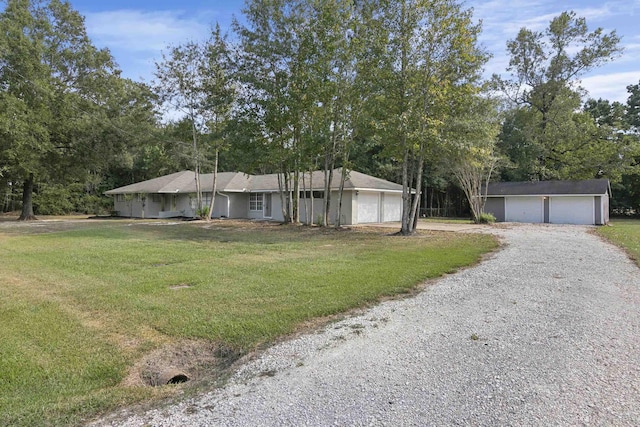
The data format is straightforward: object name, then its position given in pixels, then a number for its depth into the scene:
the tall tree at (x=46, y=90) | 20.95
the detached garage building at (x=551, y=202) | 25.67
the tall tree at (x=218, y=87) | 19.89
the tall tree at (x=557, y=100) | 31.70
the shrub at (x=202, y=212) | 25.45
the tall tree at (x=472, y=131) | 16.03
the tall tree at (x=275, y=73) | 17.89
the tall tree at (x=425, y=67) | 15.00
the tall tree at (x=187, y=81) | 22.50
